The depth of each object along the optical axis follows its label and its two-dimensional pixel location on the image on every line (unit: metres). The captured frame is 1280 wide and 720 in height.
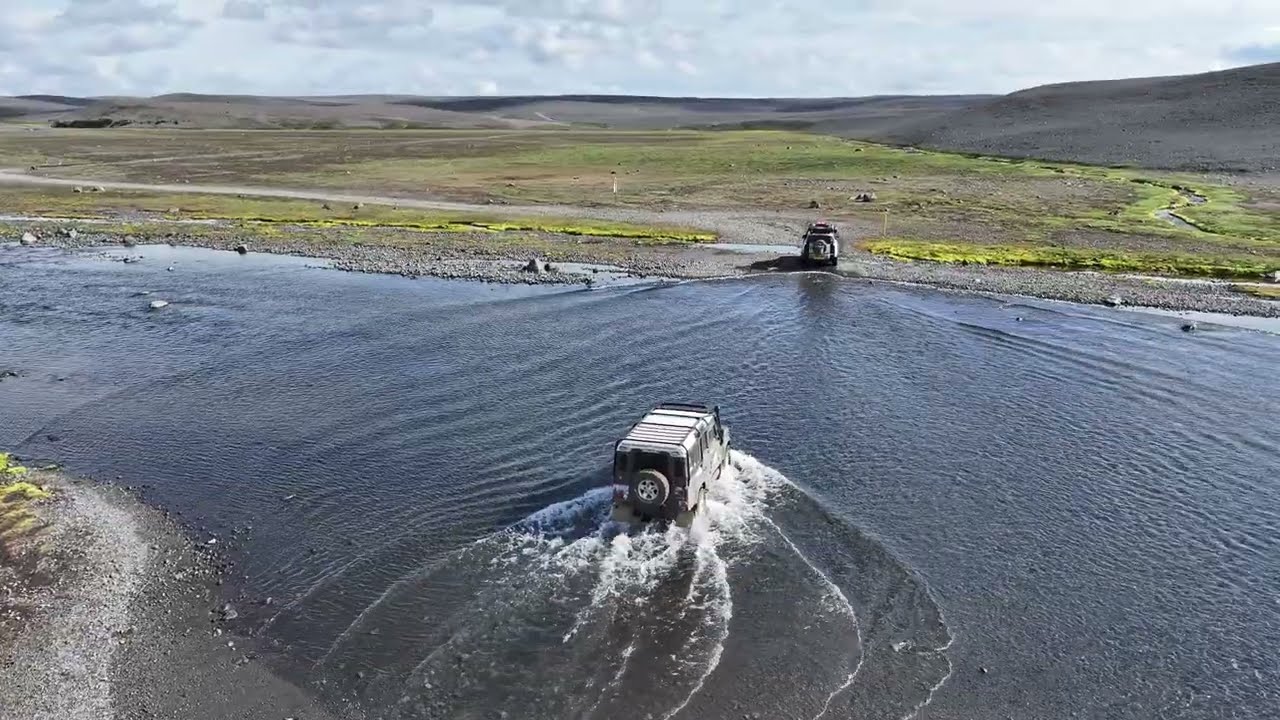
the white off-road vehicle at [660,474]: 25.69
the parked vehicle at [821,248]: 65.94
